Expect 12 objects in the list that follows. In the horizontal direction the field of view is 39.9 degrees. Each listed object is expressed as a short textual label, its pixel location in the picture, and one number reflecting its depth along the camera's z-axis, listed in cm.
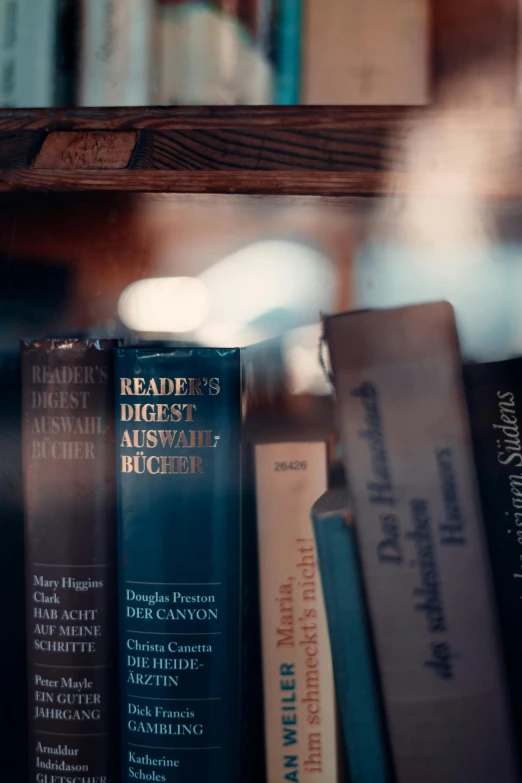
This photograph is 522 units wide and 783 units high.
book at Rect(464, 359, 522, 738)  49
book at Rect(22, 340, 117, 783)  53
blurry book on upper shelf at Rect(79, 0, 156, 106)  54
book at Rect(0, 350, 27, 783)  69
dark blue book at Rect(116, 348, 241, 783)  51
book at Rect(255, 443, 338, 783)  52
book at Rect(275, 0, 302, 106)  53
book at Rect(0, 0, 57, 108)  54
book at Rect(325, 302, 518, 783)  47
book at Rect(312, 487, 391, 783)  48
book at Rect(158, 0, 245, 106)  53
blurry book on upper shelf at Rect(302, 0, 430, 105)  54
